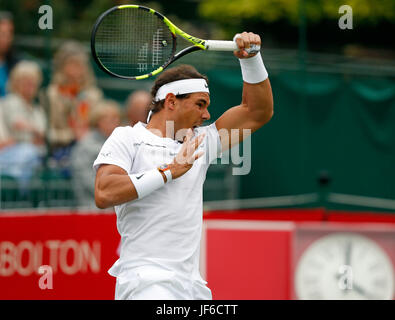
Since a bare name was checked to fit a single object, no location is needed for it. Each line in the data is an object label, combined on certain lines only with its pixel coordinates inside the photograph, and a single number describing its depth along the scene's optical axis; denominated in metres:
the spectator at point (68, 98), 16.73
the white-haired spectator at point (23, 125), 16.25
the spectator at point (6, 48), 17.58
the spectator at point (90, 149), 16.86
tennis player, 8.92
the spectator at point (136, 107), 17.55
